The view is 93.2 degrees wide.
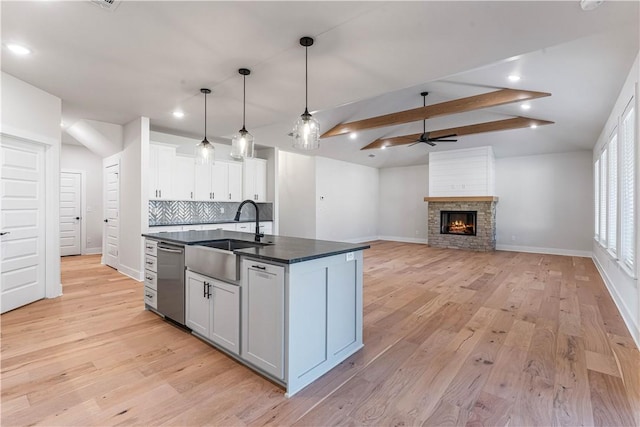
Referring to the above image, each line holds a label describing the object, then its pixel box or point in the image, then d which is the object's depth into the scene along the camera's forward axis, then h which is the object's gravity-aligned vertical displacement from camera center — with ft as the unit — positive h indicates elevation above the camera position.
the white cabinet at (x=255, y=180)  22.44 +2.30
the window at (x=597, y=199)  19.30 +0.91
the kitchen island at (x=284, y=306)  6.70 -2.41
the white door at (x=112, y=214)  18.70 -0.35
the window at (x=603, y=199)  16.25 +0.80
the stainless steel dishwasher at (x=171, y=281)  9.94 -2.48
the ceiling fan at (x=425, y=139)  20.31 +5.18
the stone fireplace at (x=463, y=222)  26.84 -1.00
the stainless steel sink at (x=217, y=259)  7.75 -1.38
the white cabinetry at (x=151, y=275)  11.21 -2.50
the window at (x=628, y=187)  10.03 +0.95
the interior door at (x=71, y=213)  24.20 -0.41
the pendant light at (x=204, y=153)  11.91 +2.24
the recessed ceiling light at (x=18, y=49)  9.21 +4.94
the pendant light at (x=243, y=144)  10.74 +2.38
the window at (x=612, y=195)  13.18 +0.84
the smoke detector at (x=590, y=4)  6.22 +4.37
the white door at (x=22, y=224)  11.63 -0.68
